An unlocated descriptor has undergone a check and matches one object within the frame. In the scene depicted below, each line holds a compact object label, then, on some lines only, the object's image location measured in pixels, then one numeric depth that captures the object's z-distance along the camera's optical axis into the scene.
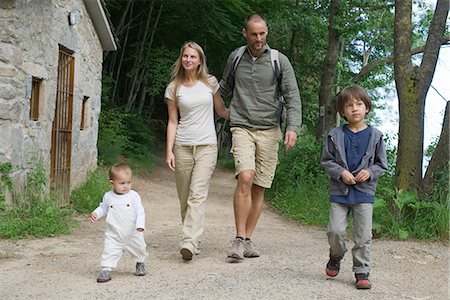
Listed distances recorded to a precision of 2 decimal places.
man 4.91
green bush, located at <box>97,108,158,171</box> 14.47
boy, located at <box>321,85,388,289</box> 4.06
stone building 6.61
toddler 4.35
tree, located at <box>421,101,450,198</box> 6.29
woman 4.96
